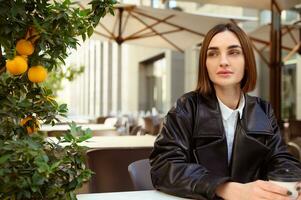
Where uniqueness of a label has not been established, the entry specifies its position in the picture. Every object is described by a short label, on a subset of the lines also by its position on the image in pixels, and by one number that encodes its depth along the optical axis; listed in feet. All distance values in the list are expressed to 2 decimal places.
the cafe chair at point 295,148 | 13.14
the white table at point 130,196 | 3.93
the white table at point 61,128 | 11.95
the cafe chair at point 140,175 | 5.25
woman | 4.33
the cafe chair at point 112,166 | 7.13
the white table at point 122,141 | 9.29
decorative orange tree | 2.76
